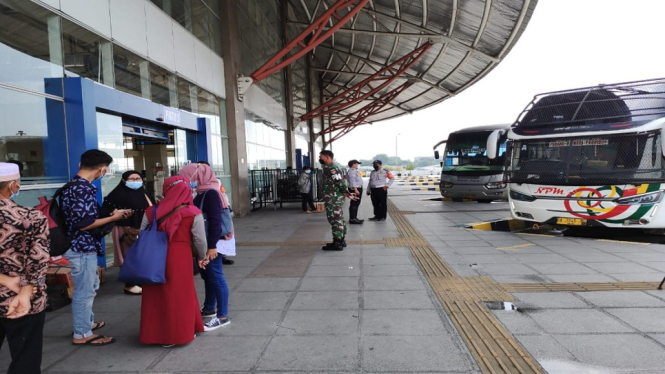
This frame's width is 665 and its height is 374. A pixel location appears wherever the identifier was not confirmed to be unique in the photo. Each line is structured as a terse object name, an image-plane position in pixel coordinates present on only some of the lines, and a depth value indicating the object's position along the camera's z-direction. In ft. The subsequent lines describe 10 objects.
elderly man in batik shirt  7.74
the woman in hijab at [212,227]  12.59
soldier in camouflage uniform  24.58
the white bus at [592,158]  24.18
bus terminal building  18.75
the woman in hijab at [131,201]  16.47
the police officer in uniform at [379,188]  36.32
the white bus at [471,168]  48.42
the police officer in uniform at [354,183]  35.86
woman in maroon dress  11.50
